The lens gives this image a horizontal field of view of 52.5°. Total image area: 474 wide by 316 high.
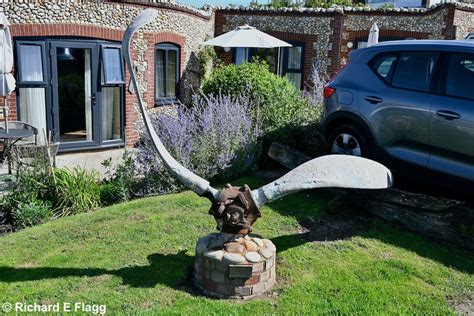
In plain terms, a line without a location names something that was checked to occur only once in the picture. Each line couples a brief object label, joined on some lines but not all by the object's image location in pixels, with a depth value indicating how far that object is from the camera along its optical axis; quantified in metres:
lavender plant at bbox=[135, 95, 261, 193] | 7.11
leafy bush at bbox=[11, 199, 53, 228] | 6.12
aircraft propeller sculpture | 4.03
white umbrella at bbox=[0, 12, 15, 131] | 7.86
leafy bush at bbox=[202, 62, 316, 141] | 8.16
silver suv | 5.20
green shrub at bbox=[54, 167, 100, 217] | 6.55
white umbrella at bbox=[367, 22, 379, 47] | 10.77
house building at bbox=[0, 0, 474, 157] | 9.18
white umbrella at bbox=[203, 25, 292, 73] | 12.72
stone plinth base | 4.00
